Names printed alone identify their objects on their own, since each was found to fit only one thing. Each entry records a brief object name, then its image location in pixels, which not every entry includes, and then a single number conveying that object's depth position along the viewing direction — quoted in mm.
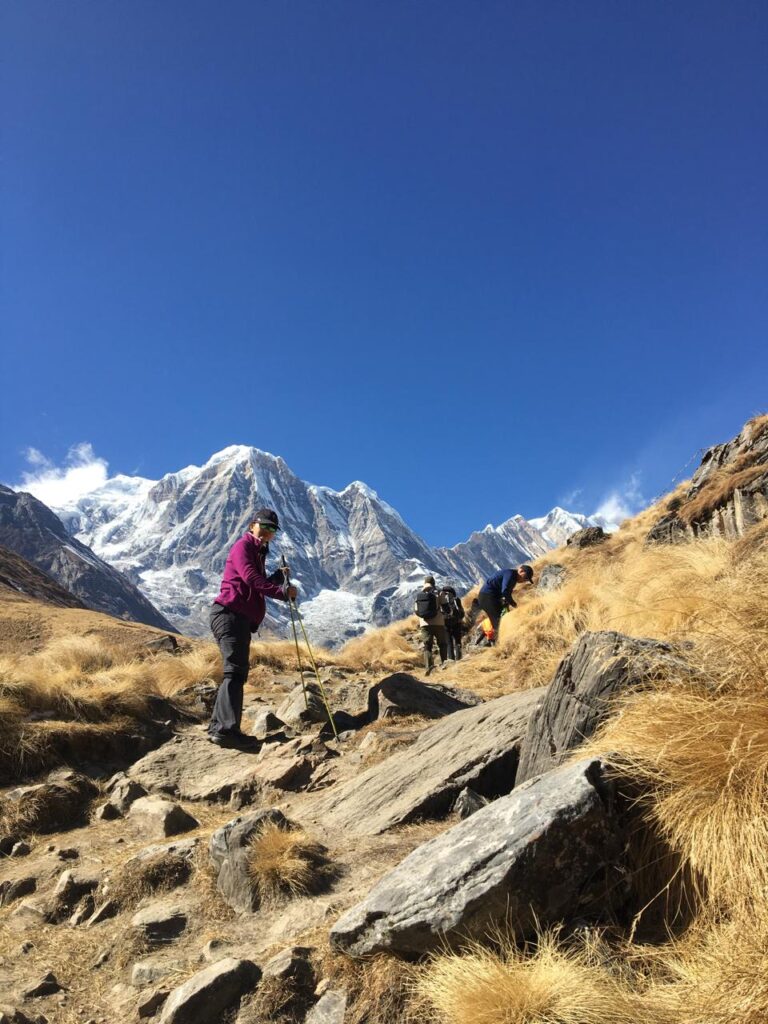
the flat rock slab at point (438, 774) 4586
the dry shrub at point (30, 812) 5285
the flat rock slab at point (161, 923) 3613
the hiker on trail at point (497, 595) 13414
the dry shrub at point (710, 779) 2621
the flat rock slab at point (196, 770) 6141
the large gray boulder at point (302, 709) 8070
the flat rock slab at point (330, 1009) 2719
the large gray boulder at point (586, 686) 3768
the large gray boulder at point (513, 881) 2768
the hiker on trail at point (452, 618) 15156
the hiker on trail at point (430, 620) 13297
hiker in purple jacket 7281
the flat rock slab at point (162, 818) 5152
